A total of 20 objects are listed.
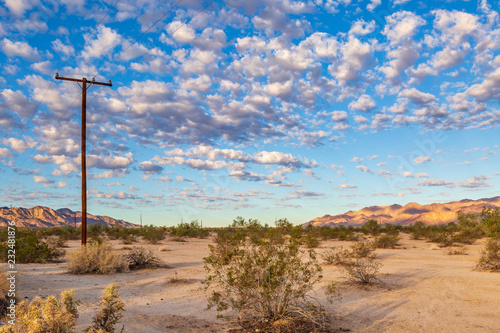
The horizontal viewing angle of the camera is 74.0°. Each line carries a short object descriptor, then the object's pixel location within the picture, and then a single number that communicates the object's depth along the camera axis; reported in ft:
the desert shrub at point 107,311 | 17.89
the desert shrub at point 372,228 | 147.43
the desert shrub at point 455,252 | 72.64
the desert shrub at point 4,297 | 23.49
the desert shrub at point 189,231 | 151.23
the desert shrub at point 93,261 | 49.06
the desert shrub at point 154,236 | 123.26
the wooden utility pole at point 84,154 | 58.18
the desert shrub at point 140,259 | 54.24
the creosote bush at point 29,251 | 58.90
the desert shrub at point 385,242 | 87.35
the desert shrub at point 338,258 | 52.42
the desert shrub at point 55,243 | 78.15
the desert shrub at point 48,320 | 15.80
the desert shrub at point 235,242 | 23.31
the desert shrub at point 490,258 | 46.34
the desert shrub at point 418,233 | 130.11
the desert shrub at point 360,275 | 36.52
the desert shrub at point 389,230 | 132.77
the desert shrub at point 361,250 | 55.98
